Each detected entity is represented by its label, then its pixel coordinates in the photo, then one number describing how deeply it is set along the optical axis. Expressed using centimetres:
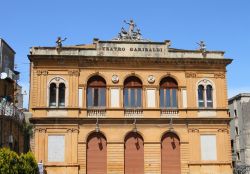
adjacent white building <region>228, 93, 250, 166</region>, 5262
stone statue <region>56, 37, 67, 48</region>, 3731
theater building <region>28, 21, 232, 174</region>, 3594
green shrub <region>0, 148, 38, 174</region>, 2480
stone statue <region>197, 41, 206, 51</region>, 3872
